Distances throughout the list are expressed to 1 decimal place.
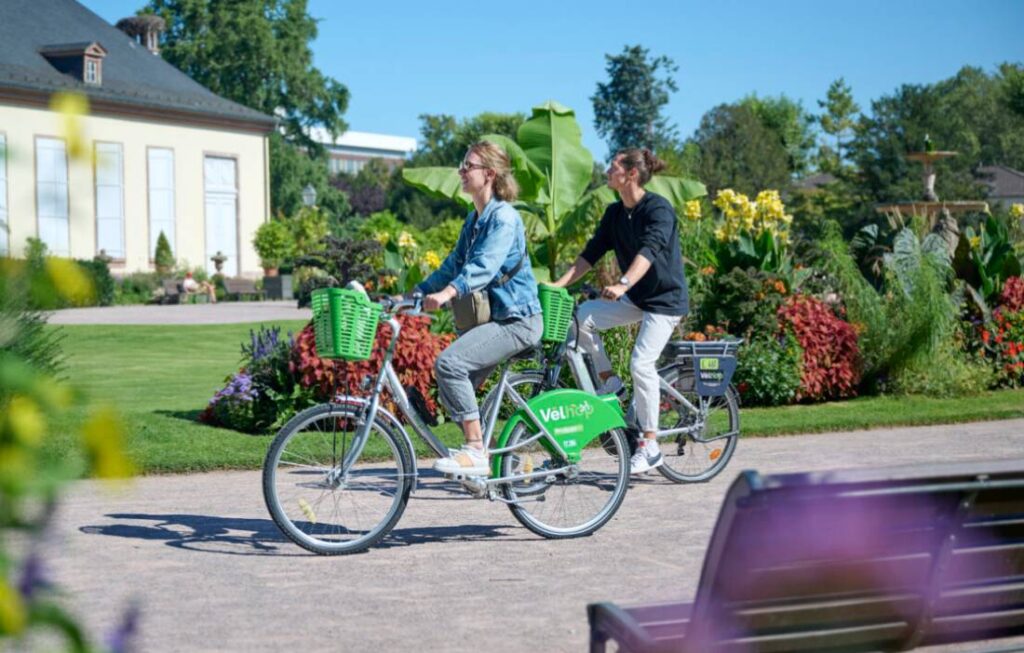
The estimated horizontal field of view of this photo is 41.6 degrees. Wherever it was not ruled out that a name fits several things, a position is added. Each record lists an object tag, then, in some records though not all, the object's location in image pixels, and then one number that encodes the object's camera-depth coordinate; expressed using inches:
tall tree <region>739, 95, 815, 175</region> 4180.6
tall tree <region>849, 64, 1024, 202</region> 2576.3
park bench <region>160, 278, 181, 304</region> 1627.7
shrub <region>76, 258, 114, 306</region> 1400.7
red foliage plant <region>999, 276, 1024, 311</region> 575.2
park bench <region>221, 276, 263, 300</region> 1718.8
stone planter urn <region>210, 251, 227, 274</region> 1969.7
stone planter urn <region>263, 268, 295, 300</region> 1676.9
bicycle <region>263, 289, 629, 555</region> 240.2
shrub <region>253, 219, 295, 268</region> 1888.5
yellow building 1795.0
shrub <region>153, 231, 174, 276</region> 1876.5
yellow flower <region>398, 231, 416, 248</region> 650.2
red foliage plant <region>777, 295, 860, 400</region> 510.6
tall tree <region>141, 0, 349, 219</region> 2625.5
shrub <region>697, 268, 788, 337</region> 509.7
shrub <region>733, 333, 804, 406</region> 498.3
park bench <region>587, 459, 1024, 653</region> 113.7
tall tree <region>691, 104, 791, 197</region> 2997.0
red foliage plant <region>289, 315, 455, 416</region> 413.1
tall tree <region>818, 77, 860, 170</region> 4052.7
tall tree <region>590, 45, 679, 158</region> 3550.7
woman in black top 307.4
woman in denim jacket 255.3
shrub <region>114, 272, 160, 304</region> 1657.2
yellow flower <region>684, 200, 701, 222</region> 618.2
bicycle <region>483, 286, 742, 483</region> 330.3
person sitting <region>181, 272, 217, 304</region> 1631.4
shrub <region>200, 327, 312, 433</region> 420.5
